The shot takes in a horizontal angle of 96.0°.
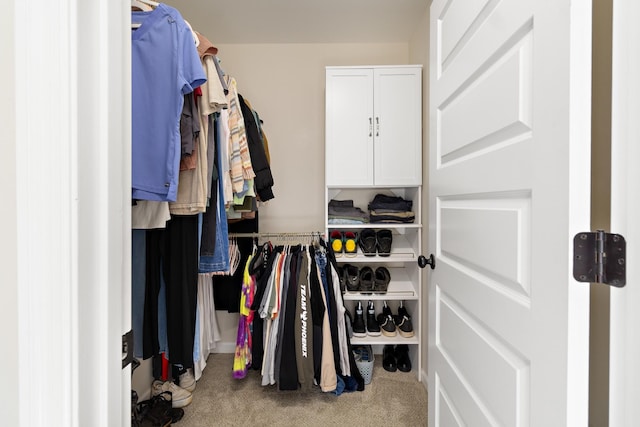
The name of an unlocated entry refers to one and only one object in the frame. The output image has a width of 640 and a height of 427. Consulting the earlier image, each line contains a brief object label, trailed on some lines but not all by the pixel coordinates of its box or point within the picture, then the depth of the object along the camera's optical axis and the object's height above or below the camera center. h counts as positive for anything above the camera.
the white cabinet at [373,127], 2.03 +0.60
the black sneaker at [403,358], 2.08 -1.08
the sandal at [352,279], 2.08 -0.49
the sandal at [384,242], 2.08 -0.23
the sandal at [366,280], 2.05 -0.50
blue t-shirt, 0.94 +0.35
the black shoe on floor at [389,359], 2.08 -1.09
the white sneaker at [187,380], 1.83 -1.09
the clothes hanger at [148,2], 1.04 +0.76
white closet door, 0.51 +0.01
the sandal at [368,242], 2.06 -0.23
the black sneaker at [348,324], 1.86 -0.75
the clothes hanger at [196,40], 1.16 +0.69
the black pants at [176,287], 1.23 -0.33
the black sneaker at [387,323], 2.05 -0.82
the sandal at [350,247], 2.08 -0.26
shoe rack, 2.01 -0.42
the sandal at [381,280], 2.04 -0.50
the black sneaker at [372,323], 2.05 -0.81
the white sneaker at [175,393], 1.71 -1.11
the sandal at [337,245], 2.06 -0.25
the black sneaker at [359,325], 2.05 -0.83
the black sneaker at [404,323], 2.06 -0.82
